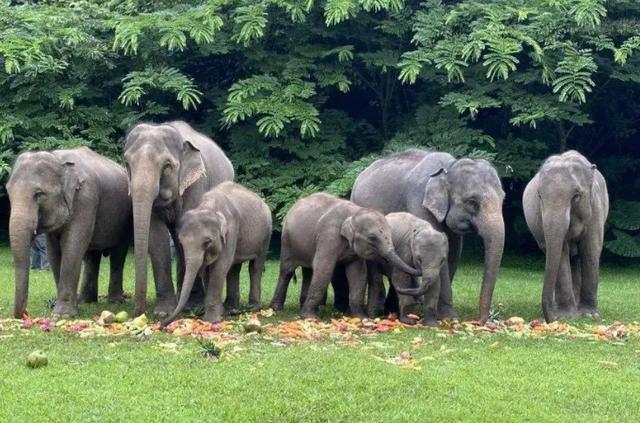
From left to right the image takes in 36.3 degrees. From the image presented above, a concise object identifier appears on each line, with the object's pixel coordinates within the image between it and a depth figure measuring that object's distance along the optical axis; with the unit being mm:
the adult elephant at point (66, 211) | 9430
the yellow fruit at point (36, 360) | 7016
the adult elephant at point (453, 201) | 10055
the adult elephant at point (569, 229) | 10359
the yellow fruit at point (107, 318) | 8914
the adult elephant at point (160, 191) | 9422
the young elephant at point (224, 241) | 9203
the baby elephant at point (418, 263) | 9633
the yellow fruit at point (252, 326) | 8625
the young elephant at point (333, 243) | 9891
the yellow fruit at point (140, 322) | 8601
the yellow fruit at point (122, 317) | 9102
